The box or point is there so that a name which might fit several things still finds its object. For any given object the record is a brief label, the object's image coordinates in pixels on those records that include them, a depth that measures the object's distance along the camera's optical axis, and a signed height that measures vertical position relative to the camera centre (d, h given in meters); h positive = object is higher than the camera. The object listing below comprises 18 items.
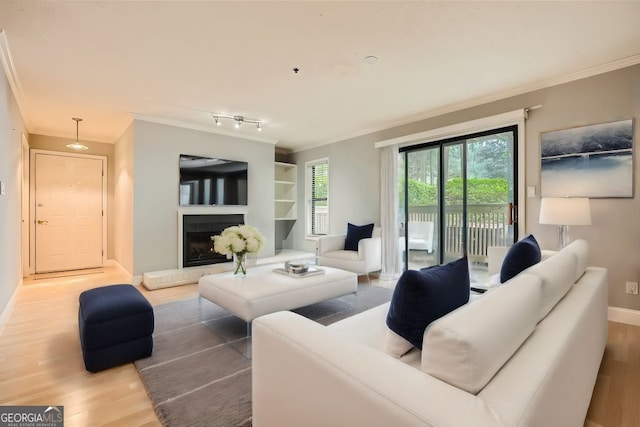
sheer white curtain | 4.64 -0.02
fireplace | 4.65 -0.40
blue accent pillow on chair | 4.73 -0.36
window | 6.19 +0.31
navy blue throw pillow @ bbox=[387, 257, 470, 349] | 1.11 -0.34
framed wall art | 2.79 +0.50
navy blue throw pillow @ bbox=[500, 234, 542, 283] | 1.87 -0.30
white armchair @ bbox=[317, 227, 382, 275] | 4.29 -0.63
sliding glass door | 3.70 +0.19
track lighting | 4.34 +1.39
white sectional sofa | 0.72 -0.45
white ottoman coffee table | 2.36 -0.67
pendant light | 4.39 +0.99
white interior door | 5.07 +0.01
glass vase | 2.93 -0.51
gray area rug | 1.62 -1.06
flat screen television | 4.69 +0.51
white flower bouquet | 2.81 -0.29
